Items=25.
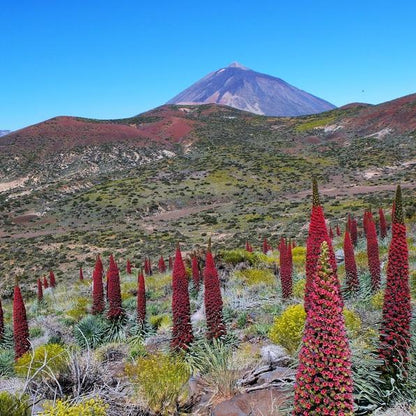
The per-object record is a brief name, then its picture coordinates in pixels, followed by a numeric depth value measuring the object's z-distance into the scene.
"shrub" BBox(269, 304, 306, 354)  5.87
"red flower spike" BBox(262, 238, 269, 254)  22.40
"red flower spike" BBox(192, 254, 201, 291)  13.73
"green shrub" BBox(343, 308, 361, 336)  5.56
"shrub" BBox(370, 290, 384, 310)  8.21
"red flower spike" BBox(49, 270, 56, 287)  22.06
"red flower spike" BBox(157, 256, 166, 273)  21.81
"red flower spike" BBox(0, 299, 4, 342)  9.92
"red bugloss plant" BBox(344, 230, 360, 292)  9.68
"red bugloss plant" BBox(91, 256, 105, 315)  11.38
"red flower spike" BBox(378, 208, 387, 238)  17.95
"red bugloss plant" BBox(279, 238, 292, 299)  10.15
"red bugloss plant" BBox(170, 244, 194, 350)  6.77
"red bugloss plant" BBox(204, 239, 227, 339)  6.97
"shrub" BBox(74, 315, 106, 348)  9.82
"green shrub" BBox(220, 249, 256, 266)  17.41
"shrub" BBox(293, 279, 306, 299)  10.56
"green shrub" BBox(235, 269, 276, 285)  14.48
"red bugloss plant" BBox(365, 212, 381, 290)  9.67
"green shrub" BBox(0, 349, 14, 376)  8.03
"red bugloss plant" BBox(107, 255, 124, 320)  10.22
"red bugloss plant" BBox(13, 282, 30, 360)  7.98
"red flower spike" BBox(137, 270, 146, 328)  9.73
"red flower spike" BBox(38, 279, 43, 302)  17.75
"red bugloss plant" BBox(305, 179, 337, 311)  4.74
